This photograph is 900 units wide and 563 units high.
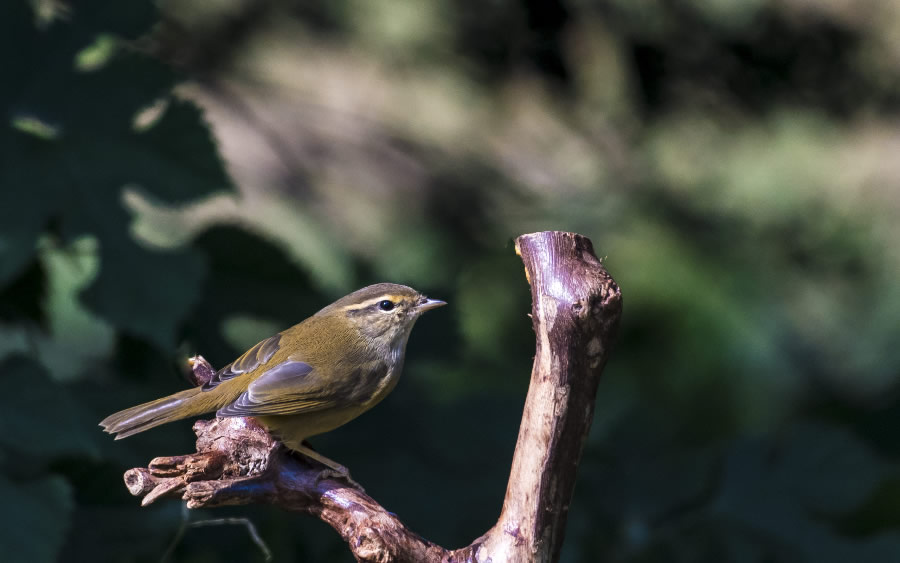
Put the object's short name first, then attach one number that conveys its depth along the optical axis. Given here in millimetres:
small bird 4122
